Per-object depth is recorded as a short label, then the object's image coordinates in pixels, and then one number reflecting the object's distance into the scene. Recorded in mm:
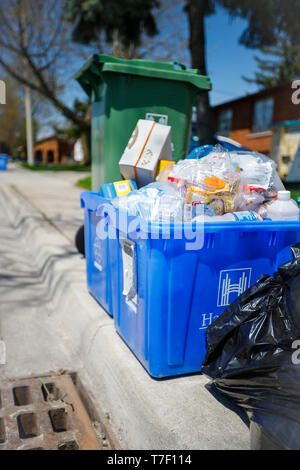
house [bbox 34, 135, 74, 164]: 58125
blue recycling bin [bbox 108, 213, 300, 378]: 1704
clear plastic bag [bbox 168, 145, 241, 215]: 1875
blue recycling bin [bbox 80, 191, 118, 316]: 2316
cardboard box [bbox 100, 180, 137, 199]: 2258
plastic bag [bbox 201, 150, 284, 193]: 2146
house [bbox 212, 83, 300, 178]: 18391
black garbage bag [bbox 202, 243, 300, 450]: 1327
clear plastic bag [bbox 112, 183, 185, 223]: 1729
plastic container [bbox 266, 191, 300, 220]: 1953
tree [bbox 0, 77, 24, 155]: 34381
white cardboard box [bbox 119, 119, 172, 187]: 2363
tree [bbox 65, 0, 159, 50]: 13531
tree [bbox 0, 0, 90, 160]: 16203
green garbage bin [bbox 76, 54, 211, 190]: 3039
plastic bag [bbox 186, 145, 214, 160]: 2391
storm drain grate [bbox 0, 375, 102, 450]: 1765
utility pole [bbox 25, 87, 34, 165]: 34284
